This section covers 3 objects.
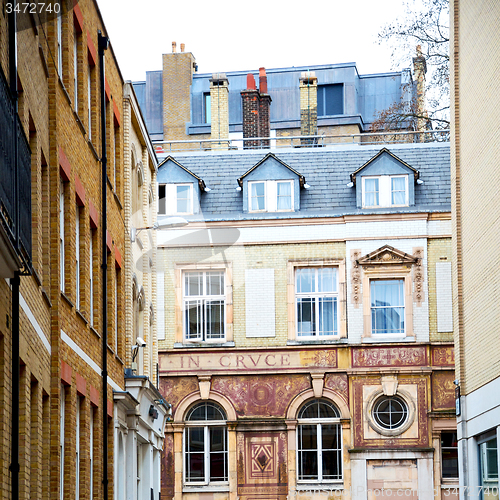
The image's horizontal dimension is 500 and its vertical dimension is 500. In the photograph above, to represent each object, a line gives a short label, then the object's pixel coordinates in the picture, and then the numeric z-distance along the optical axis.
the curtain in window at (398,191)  37.31
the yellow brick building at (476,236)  23.47
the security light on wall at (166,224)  25.59
